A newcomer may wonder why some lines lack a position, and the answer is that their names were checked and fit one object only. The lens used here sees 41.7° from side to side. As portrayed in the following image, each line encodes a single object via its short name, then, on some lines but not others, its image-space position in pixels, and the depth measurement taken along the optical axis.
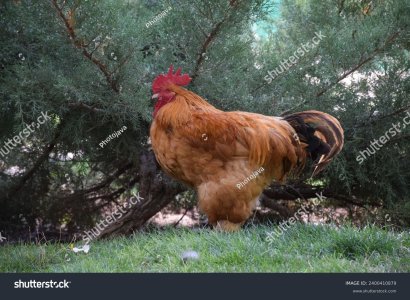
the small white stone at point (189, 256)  3.80
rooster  4.36
